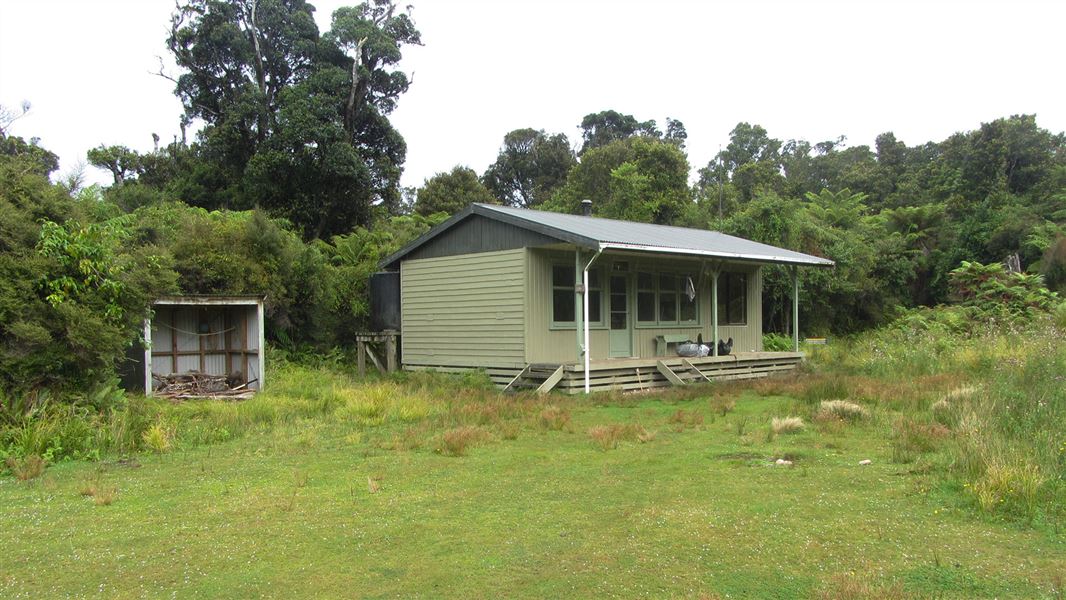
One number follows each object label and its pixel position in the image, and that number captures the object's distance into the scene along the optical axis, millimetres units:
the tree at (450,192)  38562
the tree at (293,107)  26188
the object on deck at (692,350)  16547
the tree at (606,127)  54656
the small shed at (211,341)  14031
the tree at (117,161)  32875
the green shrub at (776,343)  21984
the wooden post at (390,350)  16359
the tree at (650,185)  33938
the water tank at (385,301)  17172
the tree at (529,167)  51000
